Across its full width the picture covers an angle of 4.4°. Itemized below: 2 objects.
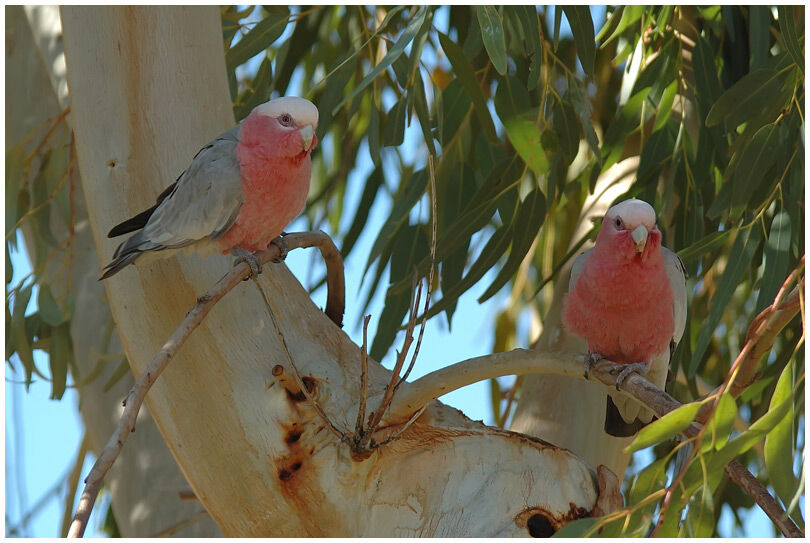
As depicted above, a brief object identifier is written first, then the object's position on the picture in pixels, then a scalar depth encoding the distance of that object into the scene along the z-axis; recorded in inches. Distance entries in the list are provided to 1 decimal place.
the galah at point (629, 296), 402.6
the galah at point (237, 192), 400.2
